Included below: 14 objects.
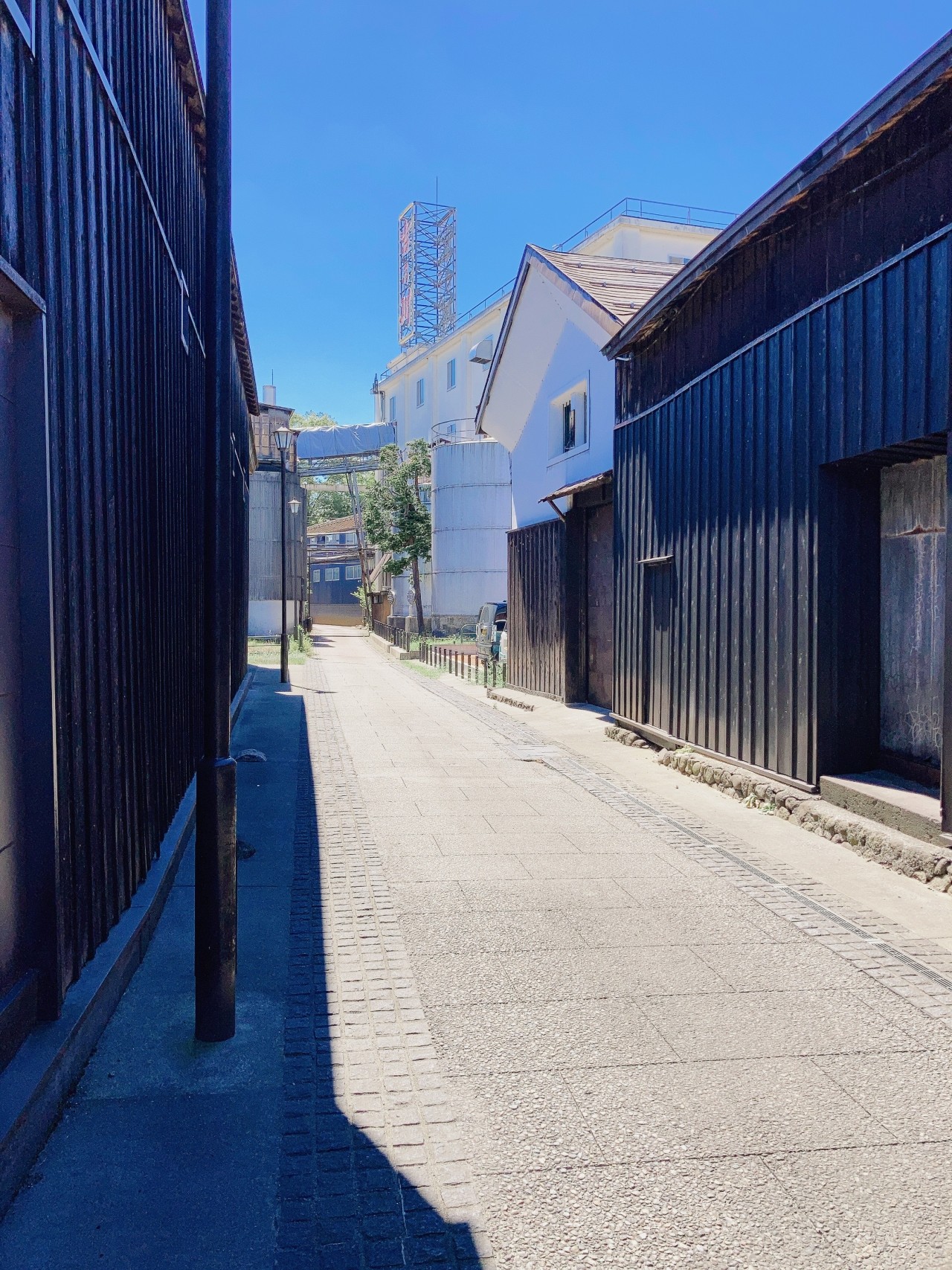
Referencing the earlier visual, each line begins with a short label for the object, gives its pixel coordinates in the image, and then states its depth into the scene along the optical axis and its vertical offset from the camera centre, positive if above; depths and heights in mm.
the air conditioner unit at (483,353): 20266 +5778
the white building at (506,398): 14508 +4641
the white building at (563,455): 13883 +2604
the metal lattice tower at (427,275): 61312 +22464
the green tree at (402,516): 38484 +4051
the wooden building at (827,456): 6113 +1184
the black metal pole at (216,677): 3578 -235
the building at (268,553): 35281 +2420
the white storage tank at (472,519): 35469 +3609
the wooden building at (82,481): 3055 +572
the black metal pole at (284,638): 19359 -483
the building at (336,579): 60219 +2341
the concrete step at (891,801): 6012 -1335
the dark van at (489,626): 25875 -361
